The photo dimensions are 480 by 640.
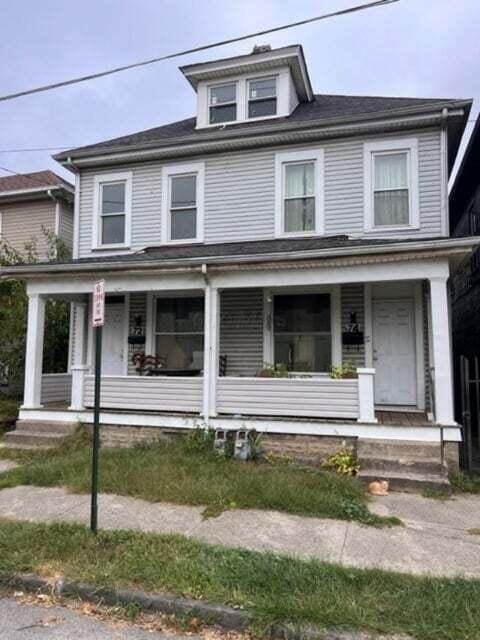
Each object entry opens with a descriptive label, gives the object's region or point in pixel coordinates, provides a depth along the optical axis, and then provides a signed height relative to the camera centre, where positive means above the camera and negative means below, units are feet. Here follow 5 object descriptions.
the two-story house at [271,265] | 24.49 +5.30
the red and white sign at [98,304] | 14.96 +1.84
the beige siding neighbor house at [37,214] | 45.75 +14.52
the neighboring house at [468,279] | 35.01 +7.26
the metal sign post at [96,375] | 14.53 -0.37
